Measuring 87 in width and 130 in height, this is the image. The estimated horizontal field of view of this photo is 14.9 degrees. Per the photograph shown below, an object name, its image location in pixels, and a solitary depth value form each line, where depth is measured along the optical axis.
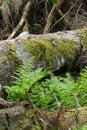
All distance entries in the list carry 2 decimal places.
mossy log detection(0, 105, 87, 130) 3.02
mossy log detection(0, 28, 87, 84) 5.30
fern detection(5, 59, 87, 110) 4.00
